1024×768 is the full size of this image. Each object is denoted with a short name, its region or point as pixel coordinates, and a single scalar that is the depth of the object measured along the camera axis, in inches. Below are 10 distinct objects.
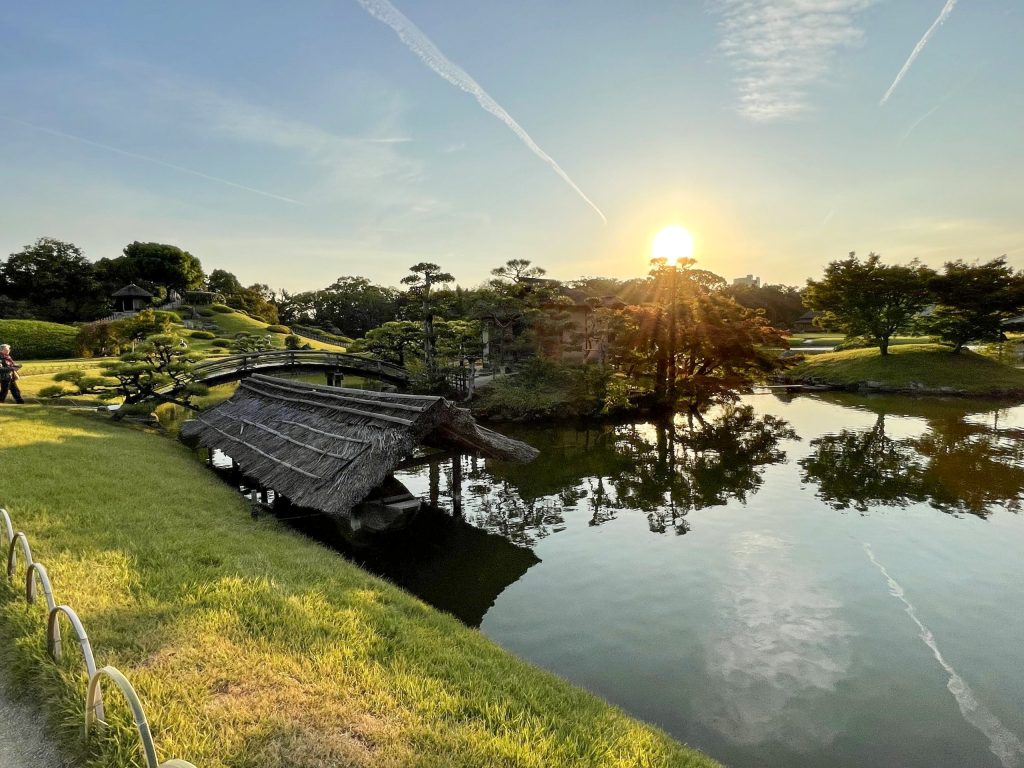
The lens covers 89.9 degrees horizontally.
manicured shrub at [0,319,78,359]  1337.4
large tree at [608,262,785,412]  1088.2
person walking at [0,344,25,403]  723.4
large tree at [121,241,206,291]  2505.2
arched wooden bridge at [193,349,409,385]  978.7
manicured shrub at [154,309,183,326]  1028.9
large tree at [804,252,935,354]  1560.0
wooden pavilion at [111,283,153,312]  2159.2
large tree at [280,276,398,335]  2930.6
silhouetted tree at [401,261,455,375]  1201.4
